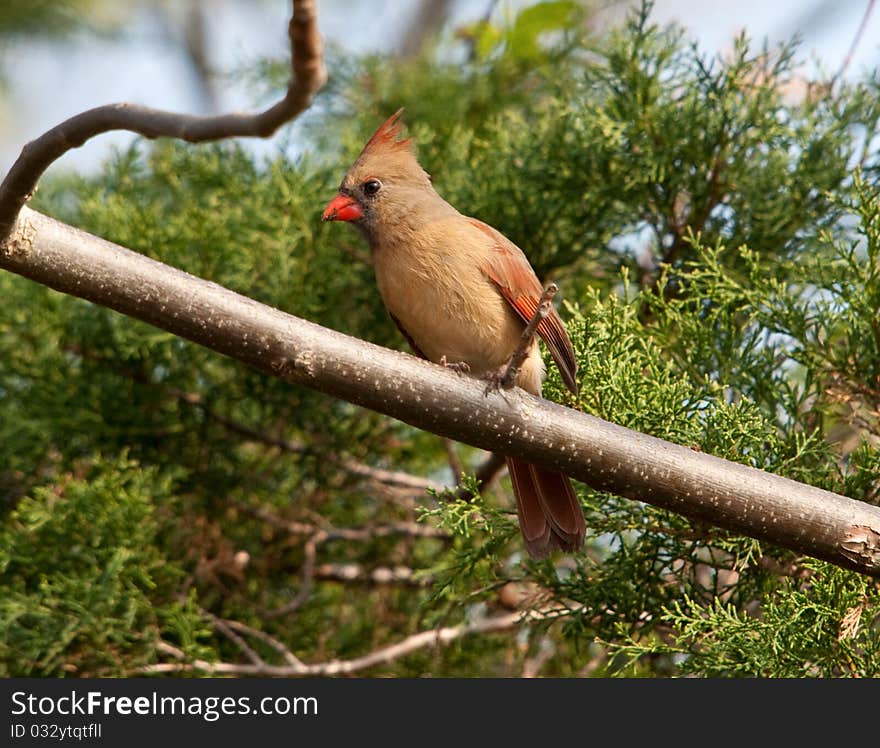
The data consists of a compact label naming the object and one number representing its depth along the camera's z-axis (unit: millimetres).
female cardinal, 4824
